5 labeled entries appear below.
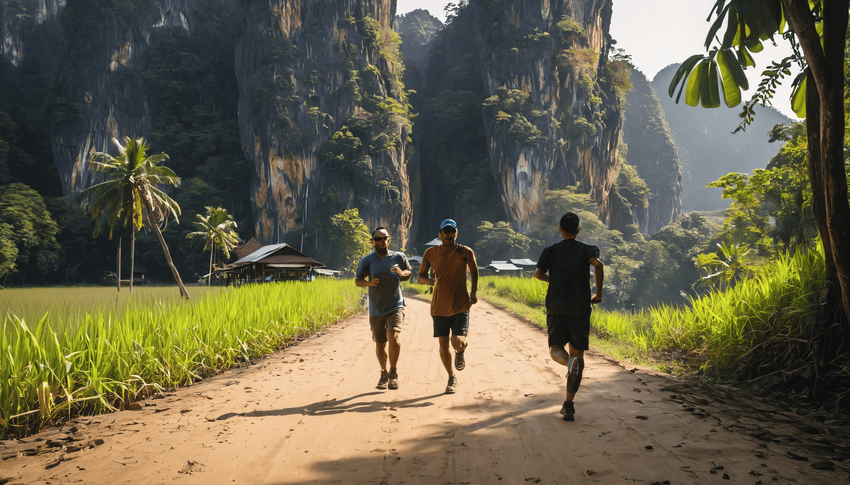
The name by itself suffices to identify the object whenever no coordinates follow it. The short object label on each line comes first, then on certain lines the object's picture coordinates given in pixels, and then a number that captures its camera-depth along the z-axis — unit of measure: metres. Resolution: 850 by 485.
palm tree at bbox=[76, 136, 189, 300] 21.89
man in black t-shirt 3.53
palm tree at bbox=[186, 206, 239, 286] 37.97
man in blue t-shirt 4.57
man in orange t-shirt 4.30
